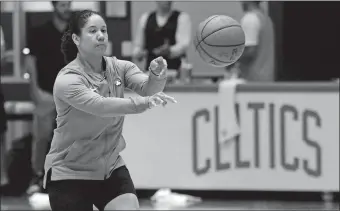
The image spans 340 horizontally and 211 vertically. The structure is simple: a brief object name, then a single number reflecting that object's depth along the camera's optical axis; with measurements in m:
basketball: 11.61
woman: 9.37
